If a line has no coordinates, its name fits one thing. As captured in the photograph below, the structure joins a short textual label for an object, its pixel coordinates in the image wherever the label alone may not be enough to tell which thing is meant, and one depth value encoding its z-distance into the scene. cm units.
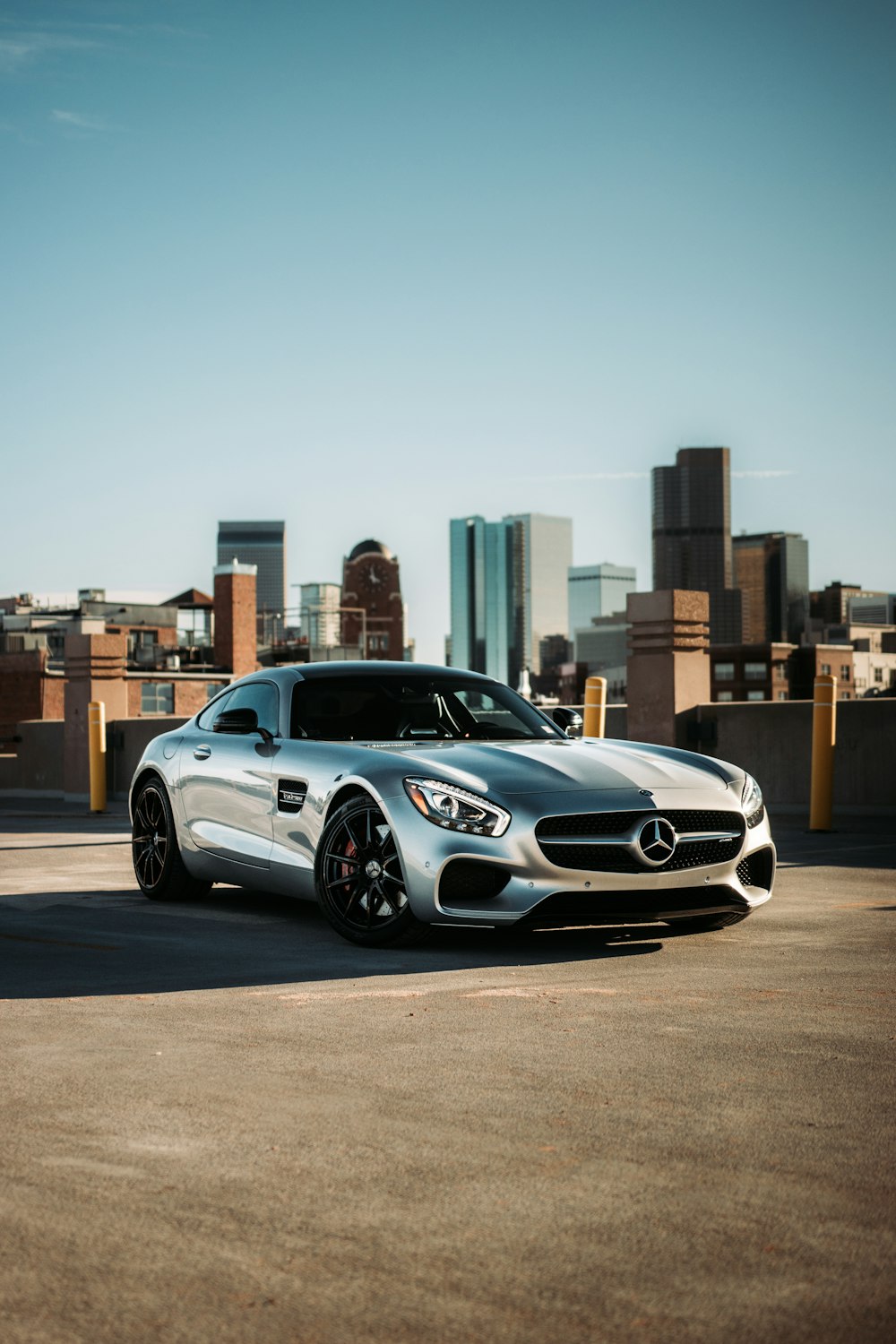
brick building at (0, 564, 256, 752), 7138
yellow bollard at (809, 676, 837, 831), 1506
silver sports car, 741
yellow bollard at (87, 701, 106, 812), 2120
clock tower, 19150
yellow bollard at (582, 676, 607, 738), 1764
